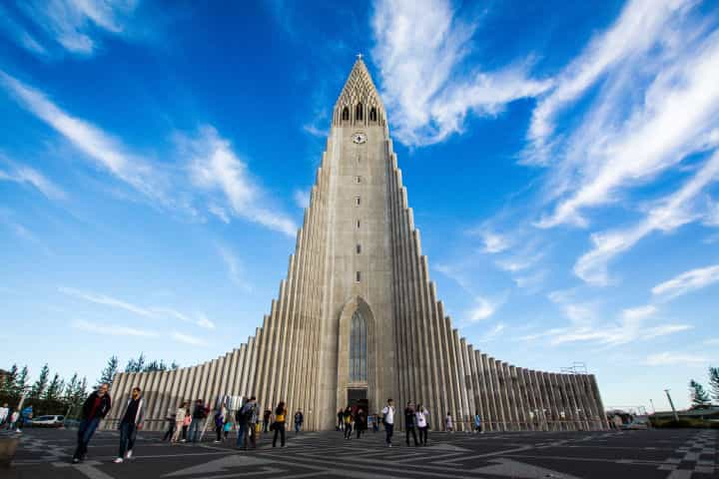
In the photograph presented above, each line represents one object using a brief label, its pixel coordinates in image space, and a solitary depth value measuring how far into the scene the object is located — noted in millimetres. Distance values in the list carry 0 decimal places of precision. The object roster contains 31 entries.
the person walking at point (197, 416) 12898
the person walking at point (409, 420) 11320
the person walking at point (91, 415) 6488
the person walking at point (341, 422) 20791
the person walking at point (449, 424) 21250
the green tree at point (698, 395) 82750
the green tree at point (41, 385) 72244
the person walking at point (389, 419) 11461
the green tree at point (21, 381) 67875
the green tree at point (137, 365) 90381
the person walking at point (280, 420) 10703
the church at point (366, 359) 23578
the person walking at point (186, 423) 13406
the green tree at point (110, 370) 82625
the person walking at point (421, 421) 11273
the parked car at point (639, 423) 28062
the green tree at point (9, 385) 61412
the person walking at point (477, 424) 20575
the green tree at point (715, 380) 76312
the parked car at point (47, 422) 36000
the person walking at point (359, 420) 15803
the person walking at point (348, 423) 15023
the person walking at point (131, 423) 7047
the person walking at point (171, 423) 13769
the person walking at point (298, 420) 20216
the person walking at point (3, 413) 21472
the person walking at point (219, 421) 13578
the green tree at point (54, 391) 72538
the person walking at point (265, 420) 18109
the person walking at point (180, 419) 12578
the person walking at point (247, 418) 10180
